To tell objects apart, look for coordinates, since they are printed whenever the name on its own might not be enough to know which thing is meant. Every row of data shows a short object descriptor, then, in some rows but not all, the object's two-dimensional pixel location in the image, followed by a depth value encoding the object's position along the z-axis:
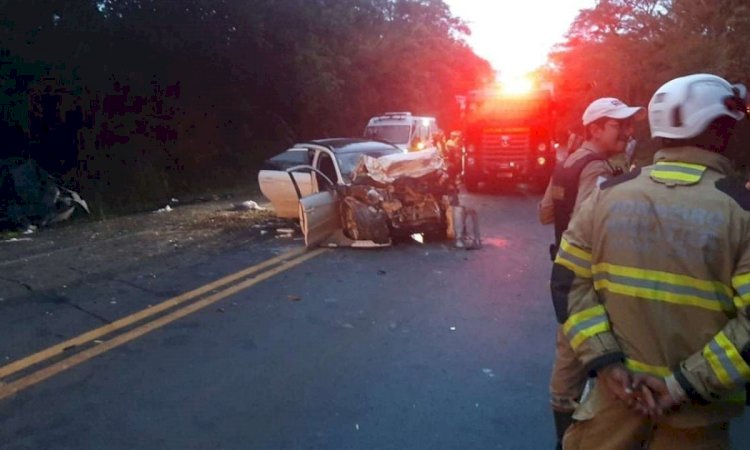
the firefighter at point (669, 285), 2.25
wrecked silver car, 11.39
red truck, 19.98
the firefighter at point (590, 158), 3.92
